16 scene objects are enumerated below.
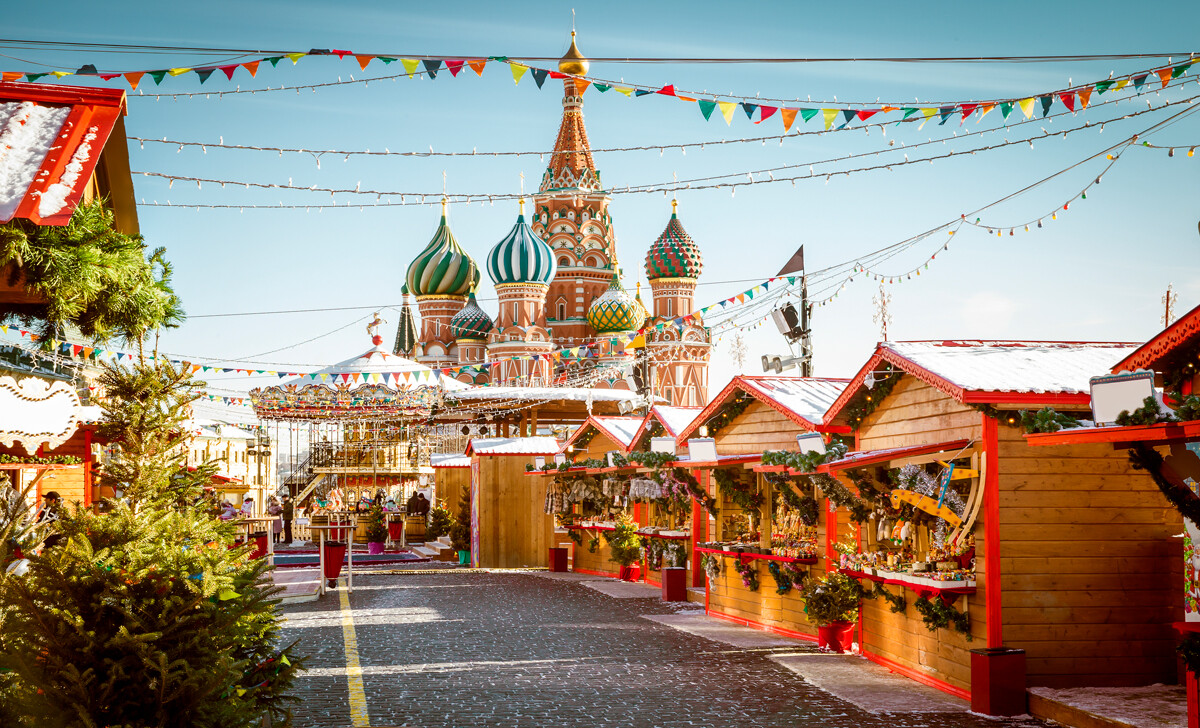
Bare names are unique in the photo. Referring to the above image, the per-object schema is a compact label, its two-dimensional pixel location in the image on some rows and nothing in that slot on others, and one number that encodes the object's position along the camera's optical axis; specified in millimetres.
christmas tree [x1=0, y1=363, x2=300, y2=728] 5984
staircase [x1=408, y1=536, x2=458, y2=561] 31406
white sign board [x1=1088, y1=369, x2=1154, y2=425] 7949
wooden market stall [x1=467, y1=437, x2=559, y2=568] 28875
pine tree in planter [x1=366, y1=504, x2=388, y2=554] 35062
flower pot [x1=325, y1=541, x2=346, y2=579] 22906
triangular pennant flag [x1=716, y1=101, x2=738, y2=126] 10430
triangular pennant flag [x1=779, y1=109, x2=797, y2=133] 10839
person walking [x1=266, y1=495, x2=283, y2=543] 35297
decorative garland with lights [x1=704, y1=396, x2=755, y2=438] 18078
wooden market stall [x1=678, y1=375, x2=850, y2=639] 15508
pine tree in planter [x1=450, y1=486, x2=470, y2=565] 29969
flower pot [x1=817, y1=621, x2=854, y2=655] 14125
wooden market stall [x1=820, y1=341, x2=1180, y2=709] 10641
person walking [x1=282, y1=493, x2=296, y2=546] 39188
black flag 18906
